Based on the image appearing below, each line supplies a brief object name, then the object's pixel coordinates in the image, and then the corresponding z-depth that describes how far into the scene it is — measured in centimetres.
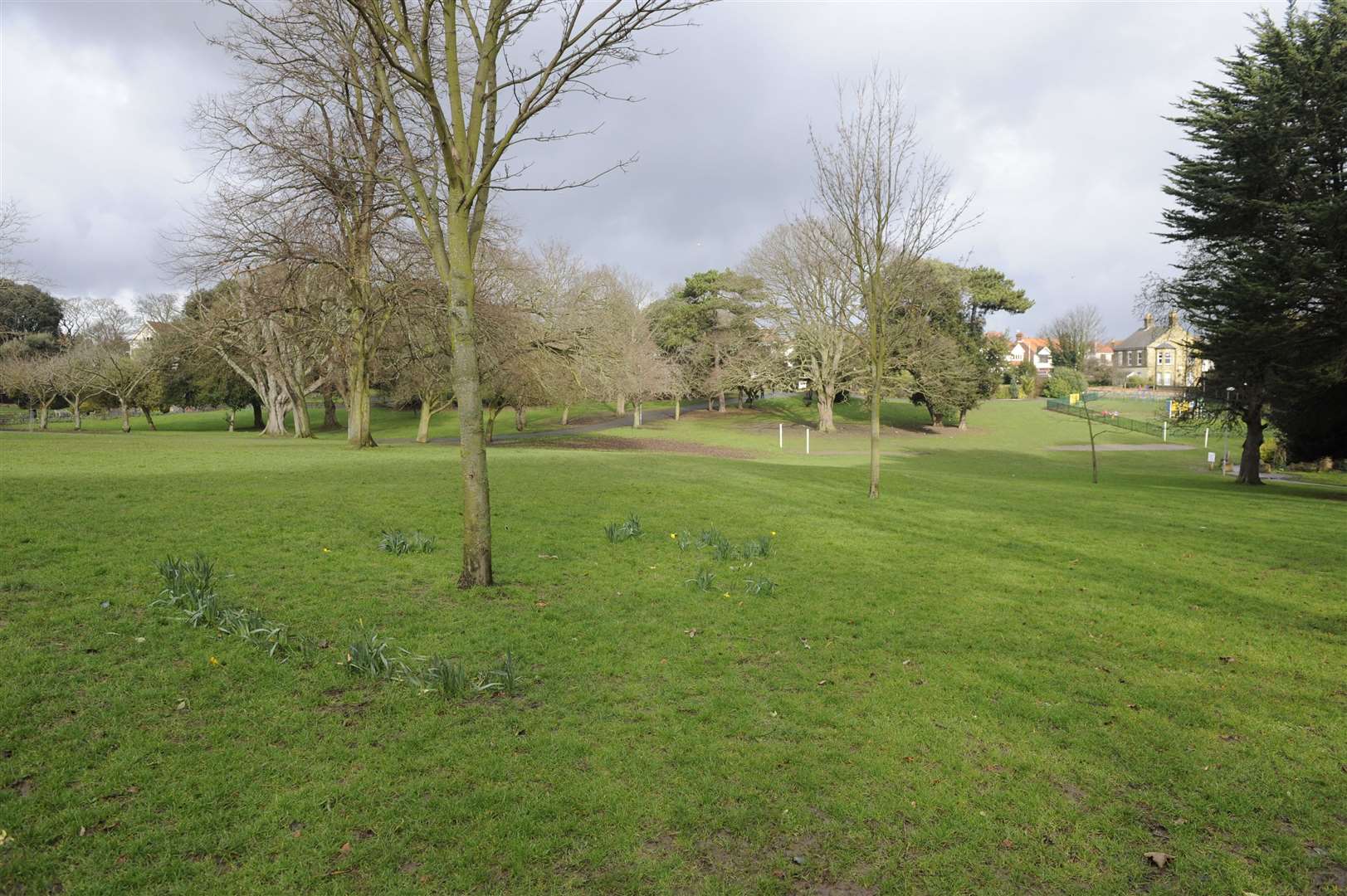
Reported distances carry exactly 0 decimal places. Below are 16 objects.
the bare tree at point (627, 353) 3344
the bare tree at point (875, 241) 1623
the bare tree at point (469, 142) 727
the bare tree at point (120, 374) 4650
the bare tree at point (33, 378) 4284
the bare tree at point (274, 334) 2362
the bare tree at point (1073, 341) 9681
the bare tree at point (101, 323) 5832
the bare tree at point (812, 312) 4799
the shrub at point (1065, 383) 7844
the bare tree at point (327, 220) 2059
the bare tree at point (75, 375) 4400
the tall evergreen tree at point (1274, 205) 2025
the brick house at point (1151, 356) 10400
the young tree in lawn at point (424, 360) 2456
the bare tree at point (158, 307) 5368
